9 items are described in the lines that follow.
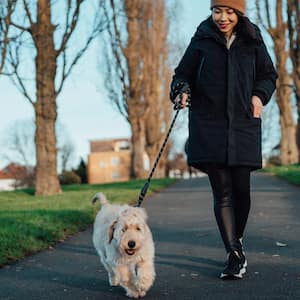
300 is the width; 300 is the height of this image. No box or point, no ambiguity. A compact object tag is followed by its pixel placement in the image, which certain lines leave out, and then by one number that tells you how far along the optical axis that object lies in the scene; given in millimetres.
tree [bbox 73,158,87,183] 49875
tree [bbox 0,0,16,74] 16672
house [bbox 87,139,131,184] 80812
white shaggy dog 4539
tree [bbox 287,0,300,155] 24953
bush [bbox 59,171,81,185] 43481
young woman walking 5043
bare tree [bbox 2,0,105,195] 18422
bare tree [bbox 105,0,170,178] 31094
